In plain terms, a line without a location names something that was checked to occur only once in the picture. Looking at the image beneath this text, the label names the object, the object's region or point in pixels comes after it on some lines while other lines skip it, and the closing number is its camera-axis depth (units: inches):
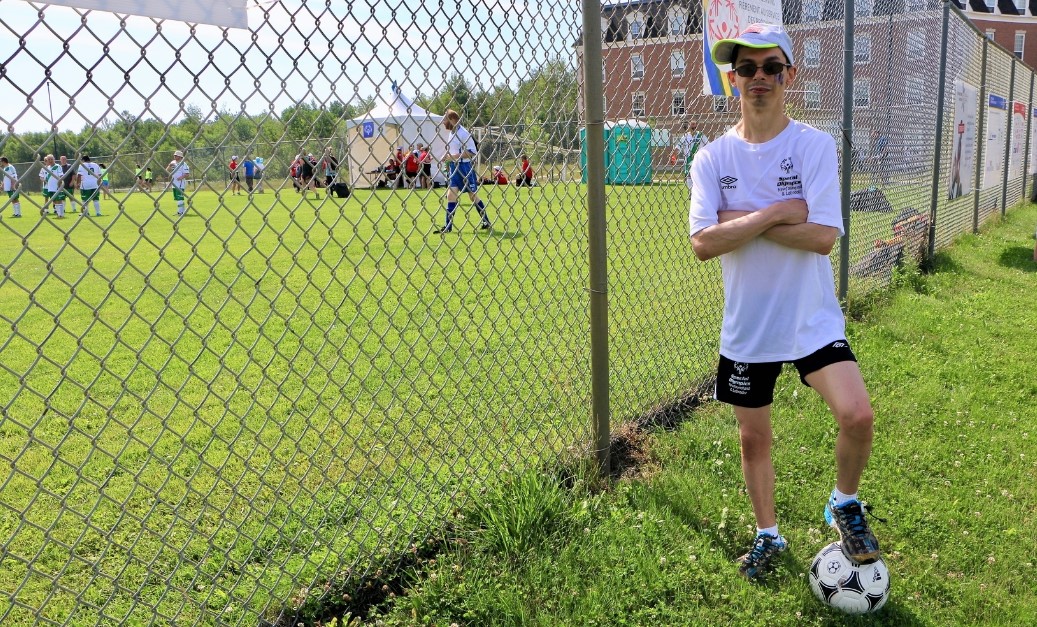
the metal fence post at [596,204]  124.7
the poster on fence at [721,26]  166.4
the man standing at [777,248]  101.7
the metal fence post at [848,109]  217.9
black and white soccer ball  103.2
